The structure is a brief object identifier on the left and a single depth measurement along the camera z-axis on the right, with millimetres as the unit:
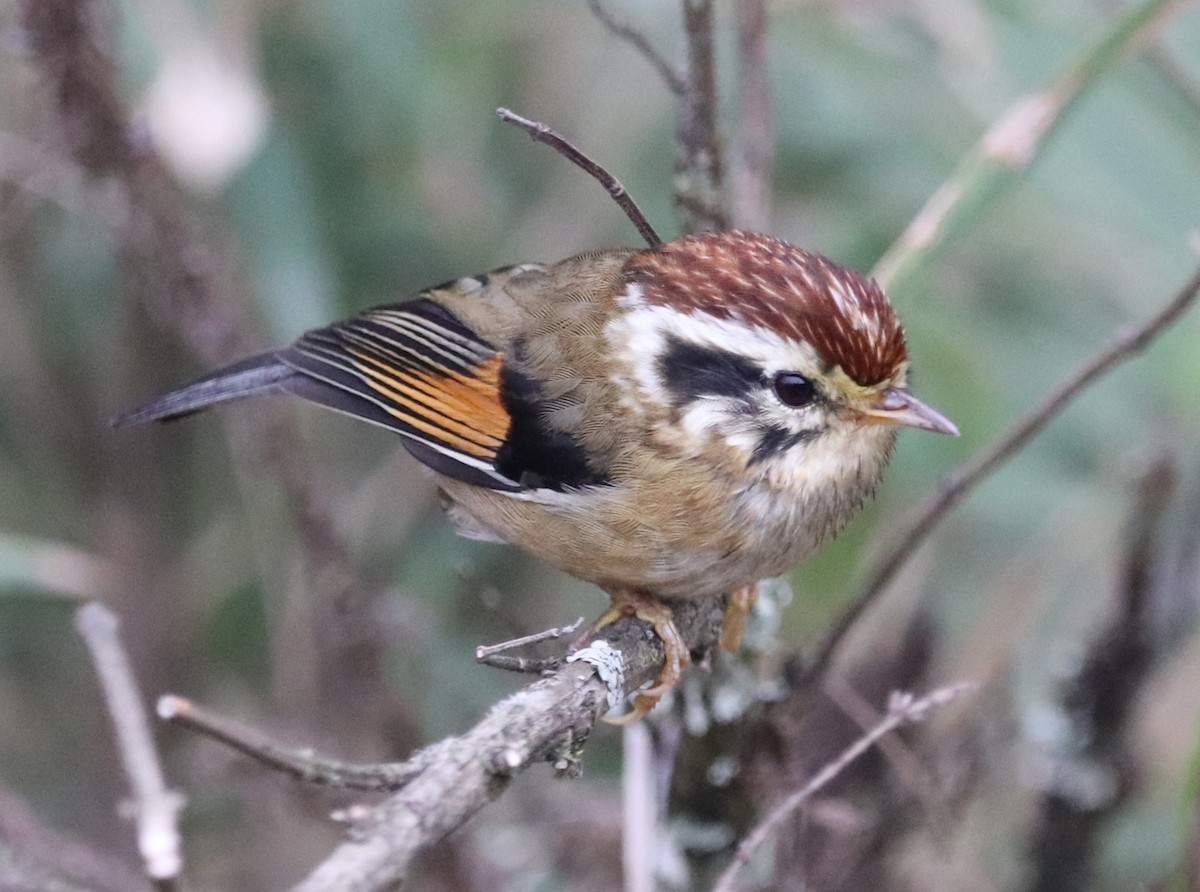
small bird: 4137
